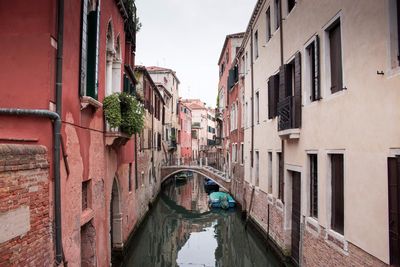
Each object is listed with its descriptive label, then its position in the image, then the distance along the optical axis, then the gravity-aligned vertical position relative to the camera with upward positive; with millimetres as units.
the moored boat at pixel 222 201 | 20828 -2800
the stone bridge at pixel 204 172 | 23609 -1572
